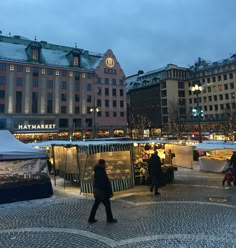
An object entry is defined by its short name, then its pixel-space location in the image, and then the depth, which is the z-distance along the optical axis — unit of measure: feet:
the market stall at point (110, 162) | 37.67
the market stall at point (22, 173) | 34.23
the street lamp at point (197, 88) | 67.44
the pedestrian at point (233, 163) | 41.27
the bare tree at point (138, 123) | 197.66
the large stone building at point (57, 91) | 159.66
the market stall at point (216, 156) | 55.96
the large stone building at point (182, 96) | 218.14
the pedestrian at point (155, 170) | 36.18
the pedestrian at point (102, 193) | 24.62
